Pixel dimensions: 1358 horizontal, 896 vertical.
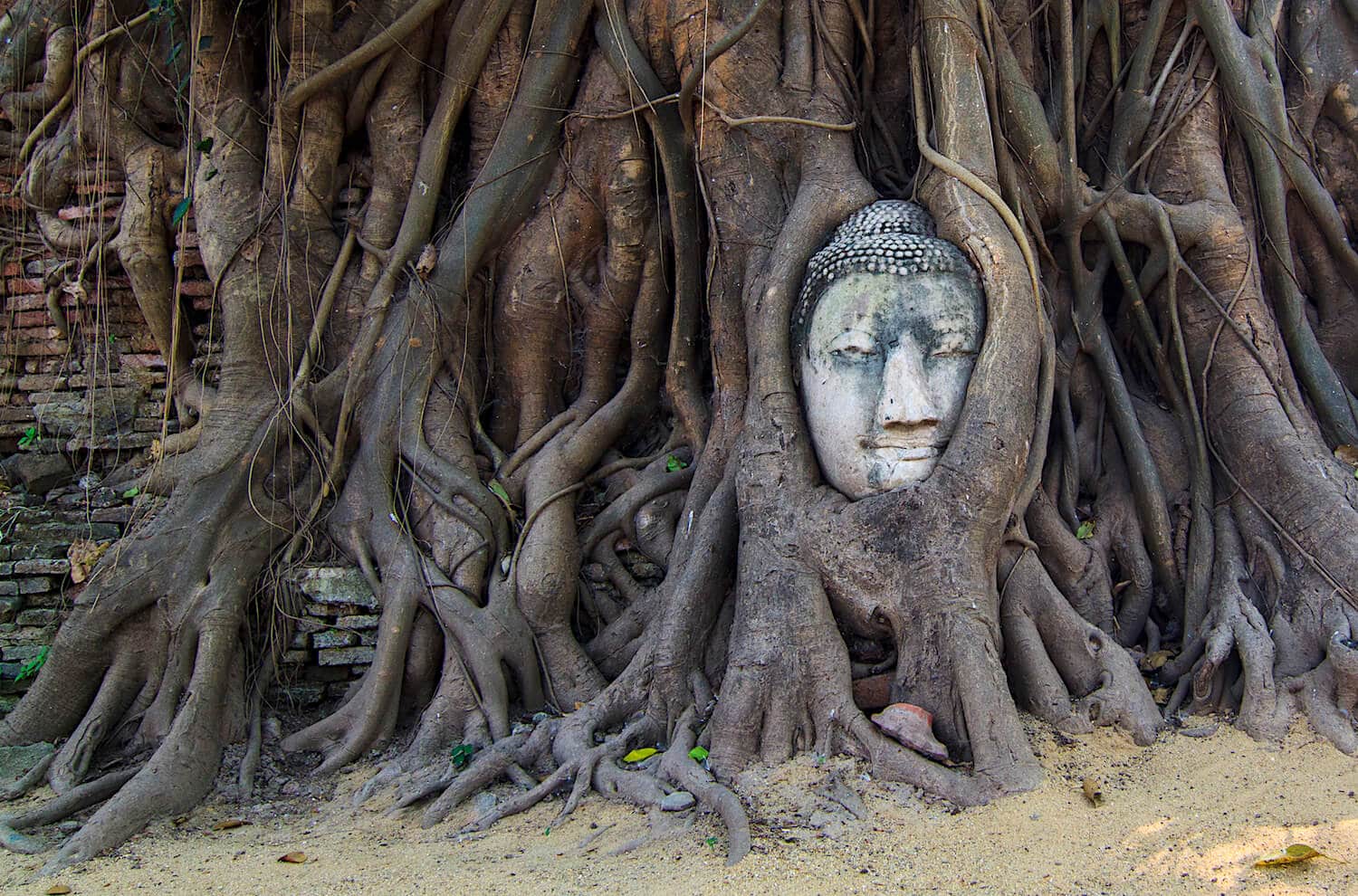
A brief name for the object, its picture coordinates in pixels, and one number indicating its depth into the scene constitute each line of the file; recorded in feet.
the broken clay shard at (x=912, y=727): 9.11
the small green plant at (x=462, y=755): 11.14
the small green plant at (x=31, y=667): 12.99
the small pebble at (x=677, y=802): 9.22
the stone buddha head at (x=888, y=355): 10.52
